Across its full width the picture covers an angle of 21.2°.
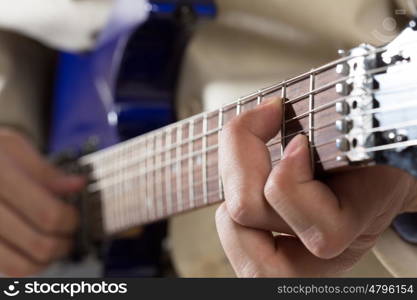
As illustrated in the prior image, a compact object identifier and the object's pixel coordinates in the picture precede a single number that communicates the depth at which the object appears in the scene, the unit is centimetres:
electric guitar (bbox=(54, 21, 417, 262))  39
